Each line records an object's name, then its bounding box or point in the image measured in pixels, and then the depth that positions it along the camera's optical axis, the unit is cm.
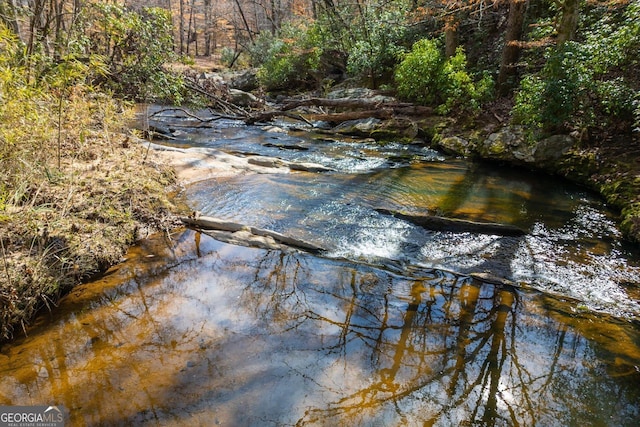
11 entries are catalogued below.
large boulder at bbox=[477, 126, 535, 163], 745
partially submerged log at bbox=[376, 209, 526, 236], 480
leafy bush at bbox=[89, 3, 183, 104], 615
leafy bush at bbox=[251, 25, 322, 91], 1648
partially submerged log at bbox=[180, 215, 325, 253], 436
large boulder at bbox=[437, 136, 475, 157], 863
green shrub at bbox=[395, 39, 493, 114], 954
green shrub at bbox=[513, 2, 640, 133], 597
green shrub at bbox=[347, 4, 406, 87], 1304
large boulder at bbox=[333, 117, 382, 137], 1064
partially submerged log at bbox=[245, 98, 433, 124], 1042
